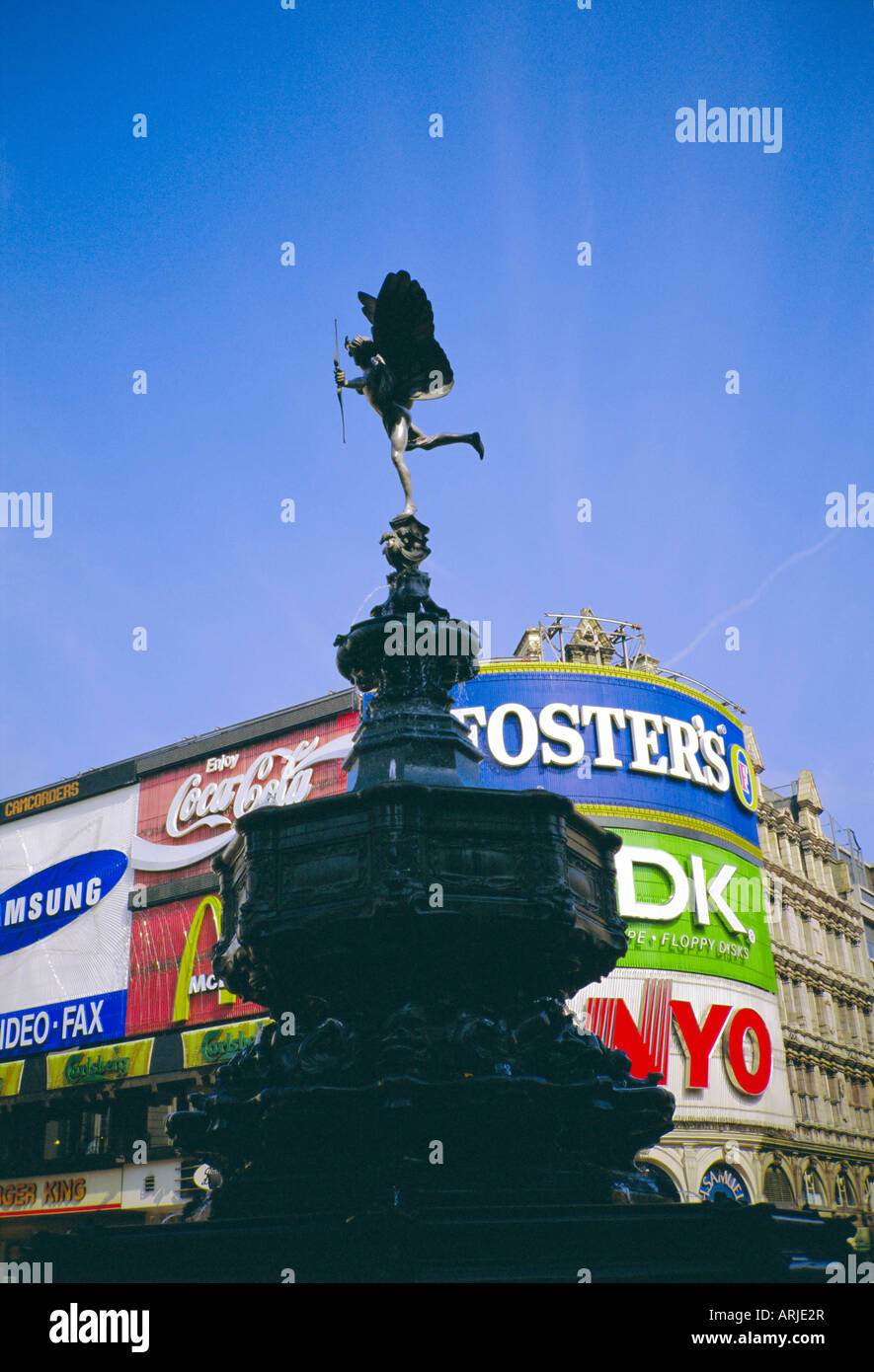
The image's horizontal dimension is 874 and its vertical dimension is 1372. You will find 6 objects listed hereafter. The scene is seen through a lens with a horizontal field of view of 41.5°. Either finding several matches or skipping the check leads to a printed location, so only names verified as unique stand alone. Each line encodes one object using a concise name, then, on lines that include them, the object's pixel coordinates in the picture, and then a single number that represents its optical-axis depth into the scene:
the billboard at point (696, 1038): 32.78
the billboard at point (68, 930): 39.66
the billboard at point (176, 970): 36.31
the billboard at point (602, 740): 35.69
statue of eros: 8.91
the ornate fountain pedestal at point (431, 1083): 5.17
